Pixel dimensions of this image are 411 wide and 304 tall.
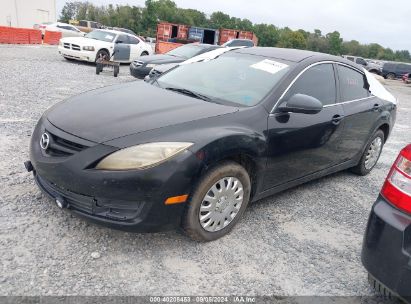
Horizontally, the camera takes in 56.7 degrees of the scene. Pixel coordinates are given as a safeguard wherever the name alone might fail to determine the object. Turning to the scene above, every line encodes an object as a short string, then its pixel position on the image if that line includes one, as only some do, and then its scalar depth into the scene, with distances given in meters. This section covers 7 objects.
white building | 37.59
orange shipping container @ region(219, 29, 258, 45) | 26.08
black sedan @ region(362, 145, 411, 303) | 2.17
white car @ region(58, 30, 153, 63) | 13.89
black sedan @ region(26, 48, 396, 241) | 2.63
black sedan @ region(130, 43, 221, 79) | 10.93
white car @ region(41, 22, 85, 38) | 27.39
